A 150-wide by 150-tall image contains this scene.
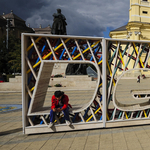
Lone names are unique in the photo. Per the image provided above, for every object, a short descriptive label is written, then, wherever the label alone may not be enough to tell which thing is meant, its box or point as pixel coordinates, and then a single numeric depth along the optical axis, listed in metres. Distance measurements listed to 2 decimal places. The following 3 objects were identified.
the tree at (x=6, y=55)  29.67
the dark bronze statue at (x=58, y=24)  18.47
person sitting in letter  4.88
